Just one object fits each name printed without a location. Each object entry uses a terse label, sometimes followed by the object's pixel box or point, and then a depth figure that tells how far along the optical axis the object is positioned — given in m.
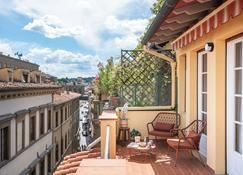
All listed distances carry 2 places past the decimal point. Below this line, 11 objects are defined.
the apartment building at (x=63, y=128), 17.20
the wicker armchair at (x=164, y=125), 6.06
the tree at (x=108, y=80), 8.33
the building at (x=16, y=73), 11.49
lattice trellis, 6.91
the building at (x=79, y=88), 51.73
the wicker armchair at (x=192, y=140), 4.57
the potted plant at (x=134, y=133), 6.40
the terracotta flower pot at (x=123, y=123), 6.27
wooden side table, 6.21
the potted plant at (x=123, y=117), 6.28
